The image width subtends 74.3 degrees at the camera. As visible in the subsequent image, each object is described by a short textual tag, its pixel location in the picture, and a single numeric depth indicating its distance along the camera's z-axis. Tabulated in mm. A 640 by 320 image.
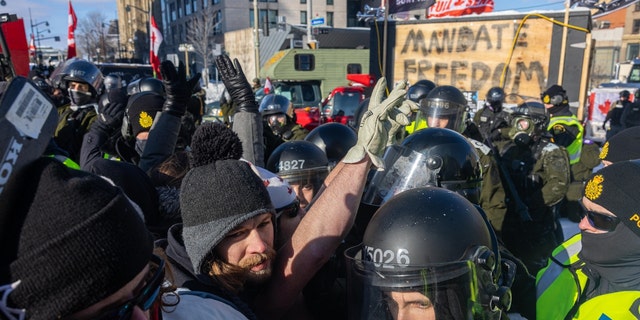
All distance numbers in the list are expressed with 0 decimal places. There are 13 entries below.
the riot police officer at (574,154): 6414
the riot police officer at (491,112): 7314
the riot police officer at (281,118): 6684
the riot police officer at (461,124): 4328
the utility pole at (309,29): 22344
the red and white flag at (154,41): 9852
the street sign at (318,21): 21266
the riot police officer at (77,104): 4664
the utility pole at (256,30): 19872
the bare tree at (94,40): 49719
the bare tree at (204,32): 40906
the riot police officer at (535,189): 4988
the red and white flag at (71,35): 9281
